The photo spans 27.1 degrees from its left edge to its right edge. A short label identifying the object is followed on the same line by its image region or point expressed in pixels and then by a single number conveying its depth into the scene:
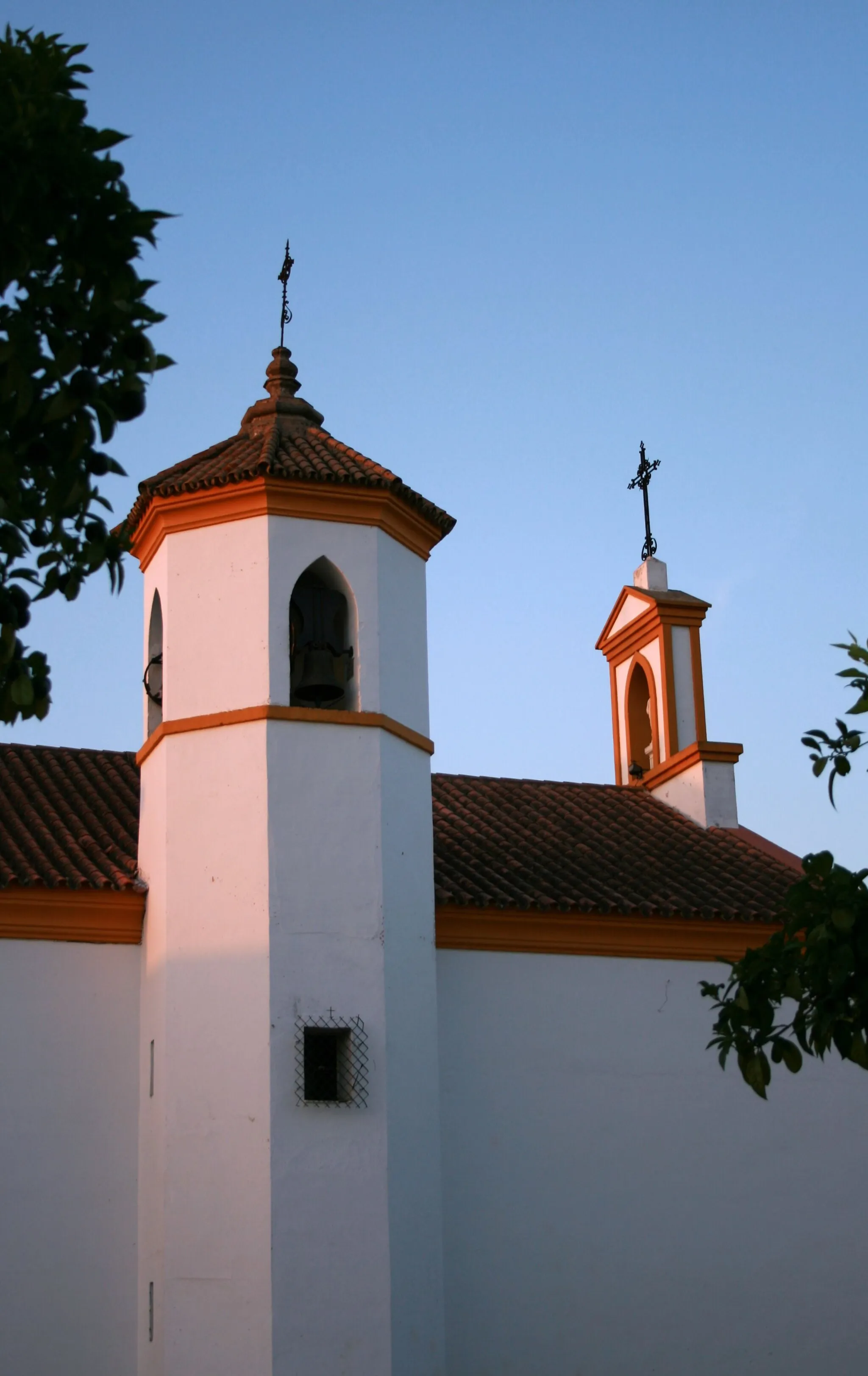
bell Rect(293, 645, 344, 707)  13.23
